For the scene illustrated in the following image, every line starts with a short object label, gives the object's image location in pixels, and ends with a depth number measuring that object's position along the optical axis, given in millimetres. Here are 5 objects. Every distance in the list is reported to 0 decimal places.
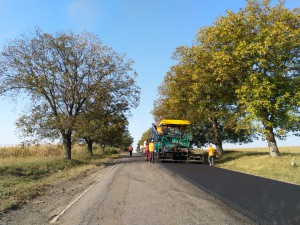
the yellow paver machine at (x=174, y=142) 18184
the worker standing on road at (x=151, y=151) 18141
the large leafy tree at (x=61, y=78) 18320
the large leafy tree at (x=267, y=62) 13880
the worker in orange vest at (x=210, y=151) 17047
